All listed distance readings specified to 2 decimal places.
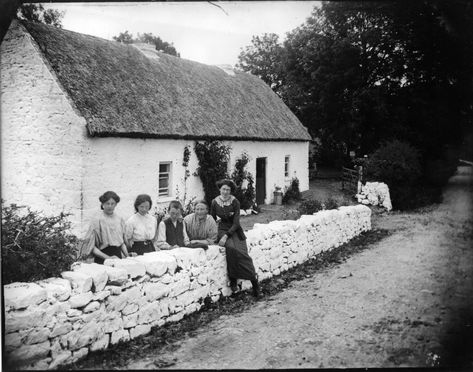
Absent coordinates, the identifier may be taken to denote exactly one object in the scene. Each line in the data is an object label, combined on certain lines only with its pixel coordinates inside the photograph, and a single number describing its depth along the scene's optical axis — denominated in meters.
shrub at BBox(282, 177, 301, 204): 17.48
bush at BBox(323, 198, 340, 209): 11.25
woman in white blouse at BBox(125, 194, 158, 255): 5.33
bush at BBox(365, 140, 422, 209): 15.84
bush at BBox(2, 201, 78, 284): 3.93
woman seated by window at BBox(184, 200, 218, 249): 5.94
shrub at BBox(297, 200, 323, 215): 10.69
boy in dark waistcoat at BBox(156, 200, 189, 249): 5.62
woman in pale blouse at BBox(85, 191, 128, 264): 4.90
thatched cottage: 6.91
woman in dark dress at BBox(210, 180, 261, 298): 6.06
